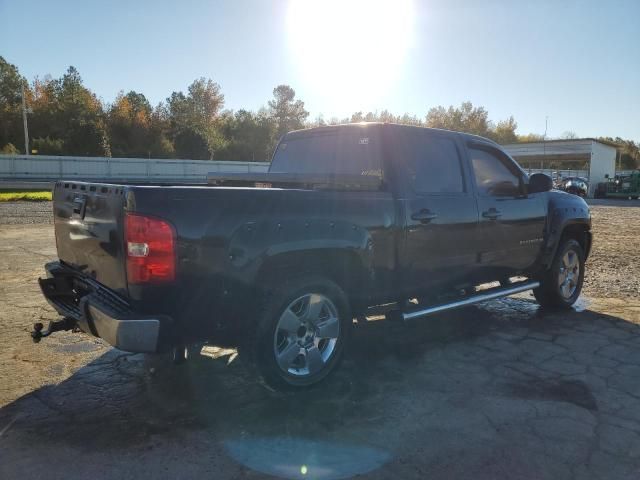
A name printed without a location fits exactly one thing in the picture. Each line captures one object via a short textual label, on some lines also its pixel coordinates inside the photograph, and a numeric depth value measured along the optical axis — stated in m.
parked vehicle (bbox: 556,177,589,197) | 36.03
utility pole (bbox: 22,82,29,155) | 49.05
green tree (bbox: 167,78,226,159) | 56.78
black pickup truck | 3.09
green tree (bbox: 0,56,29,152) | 57.69
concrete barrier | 36.62
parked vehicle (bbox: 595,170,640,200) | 38.28
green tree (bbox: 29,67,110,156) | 50.84
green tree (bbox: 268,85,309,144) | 82.00
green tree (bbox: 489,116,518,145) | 84.99
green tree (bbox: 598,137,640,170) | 89.17
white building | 49.50
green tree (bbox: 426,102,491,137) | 83.57
